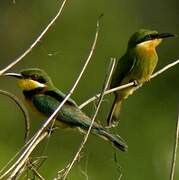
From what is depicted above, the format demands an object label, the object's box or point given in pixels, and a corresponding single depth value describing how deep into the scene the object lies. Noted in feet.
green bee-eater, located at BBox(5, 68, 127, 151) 26.53
